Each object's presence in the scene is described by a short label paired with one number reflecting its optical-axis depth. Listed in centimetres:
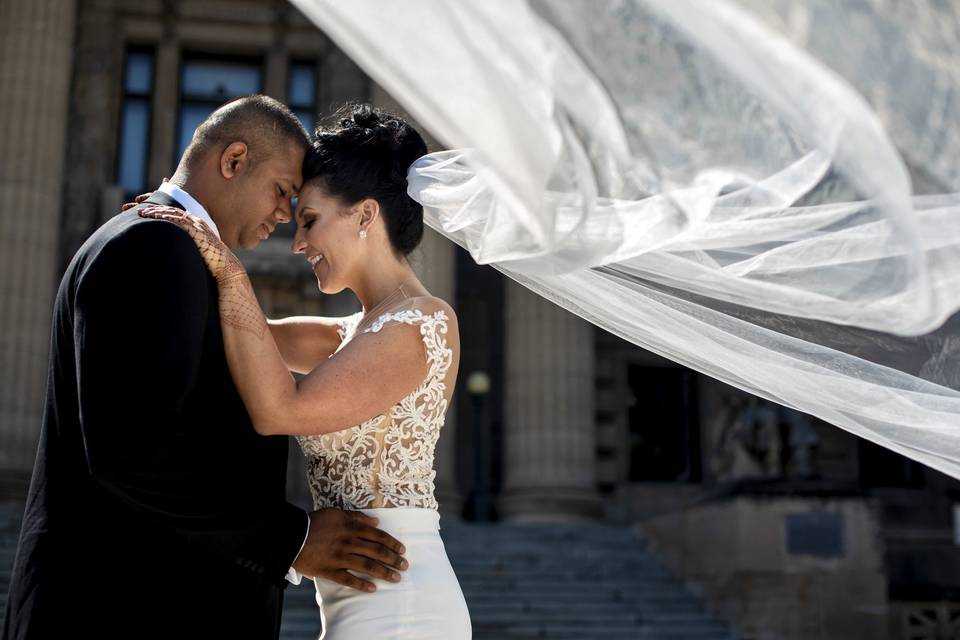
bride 298
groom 267
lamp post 1755
